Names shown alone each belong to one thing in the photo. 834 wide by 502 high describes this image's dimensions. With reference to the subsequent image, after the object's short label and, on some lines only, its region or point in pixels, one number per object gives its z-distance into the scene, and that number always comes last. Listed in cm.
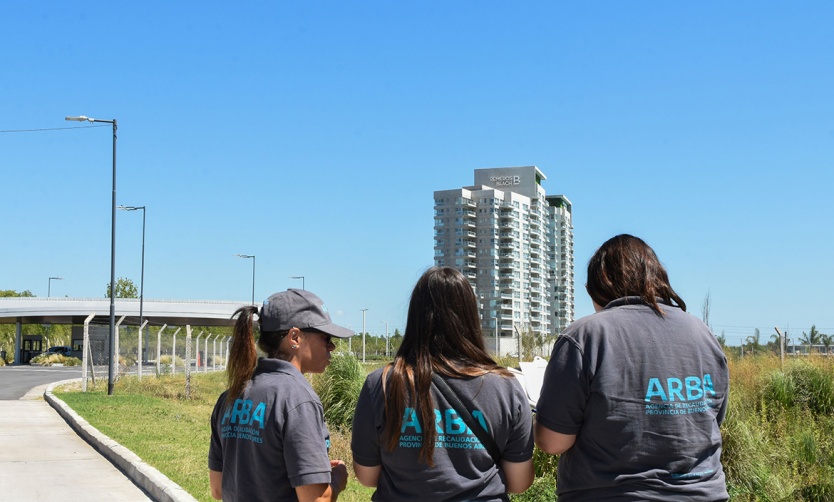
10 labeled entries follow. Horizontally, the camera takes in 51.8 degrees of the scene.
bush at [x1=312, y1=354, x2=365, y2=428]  1540
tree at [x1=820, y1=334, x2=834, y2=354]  2987
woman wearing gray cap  333
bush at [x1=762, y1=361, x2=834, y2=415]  1270
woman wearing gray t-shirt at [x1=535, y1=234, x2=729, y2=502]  324
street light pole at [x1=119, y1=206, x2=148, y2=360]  4556
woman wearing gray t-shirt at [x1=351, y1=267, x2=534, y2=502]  323
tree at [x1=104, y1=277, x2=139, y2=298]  8525
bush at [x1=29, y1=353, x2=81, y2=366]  6219
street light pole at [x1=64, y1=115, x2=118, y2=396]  2468
